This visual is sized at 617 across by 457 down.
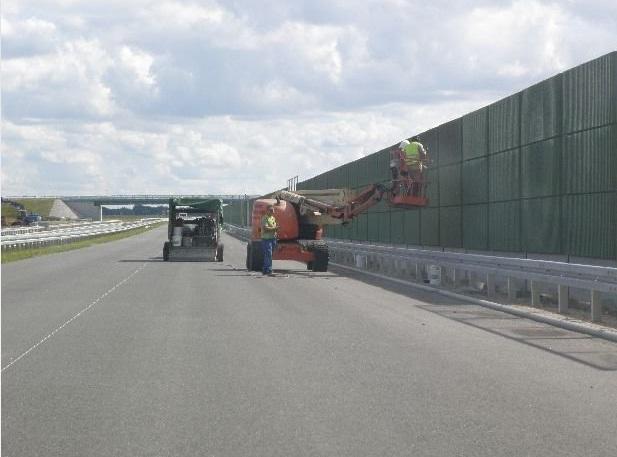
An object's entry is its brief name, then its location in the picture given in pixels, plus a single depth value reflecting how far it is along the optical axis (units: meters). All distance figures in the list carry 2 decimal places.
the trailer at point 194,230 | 38.84
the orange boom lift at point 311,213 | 30.11
